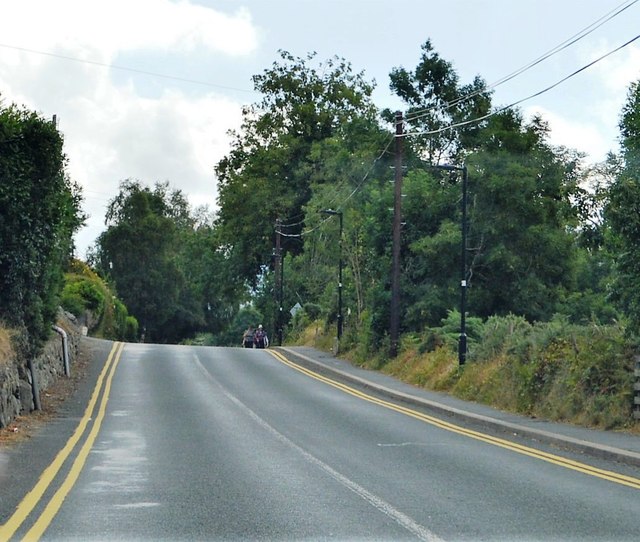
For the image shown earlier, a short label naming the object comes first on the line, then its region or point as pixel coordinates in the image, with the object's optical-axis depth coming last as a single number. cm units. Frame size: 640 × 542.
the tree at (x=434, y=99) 5412
